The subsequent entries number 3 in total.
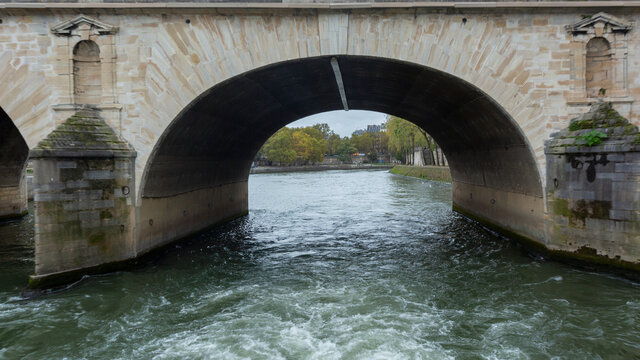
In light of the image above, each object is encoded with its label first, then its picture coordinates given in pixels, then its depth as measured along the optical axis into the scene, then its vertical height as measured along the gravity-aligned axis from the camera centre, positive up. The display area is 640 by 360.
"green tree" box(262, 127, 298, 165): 88.44 +3.86
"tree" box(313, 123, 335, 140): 125.81 +11.55
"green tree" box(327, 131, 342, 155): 127.06 +7.16
